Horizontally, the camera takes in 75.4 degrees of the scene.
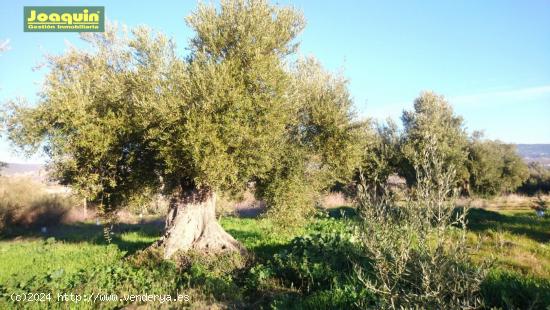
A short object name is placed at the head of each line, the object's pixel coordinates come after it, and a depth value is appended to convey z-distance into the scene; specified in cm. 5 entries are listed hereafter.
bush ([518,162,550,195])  5453
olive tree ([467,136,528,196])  4331
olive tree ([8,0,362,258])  1277
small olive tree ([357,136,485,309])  496
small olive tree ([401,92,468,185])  3453
